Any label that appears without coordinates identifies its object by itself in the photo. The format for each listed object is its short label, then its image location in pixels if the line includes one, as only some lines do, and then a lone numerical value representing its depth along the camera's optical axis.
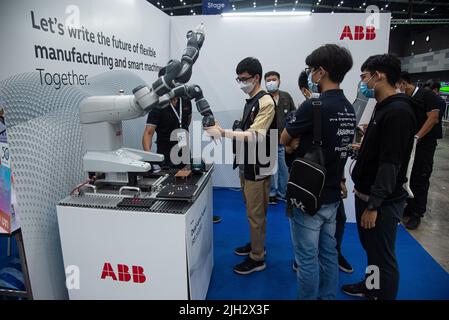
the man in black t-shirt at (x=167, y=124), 2.43
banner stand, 1.42
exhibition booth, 1.35
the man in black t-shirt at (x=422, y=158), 3.11
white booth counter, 1.33
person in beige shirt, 1.90
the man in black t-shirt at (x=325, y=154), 1.36
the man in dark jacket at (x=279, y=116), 3.27
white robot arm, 1.34
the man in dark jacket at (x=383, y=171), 1.41
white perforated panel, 1.40
